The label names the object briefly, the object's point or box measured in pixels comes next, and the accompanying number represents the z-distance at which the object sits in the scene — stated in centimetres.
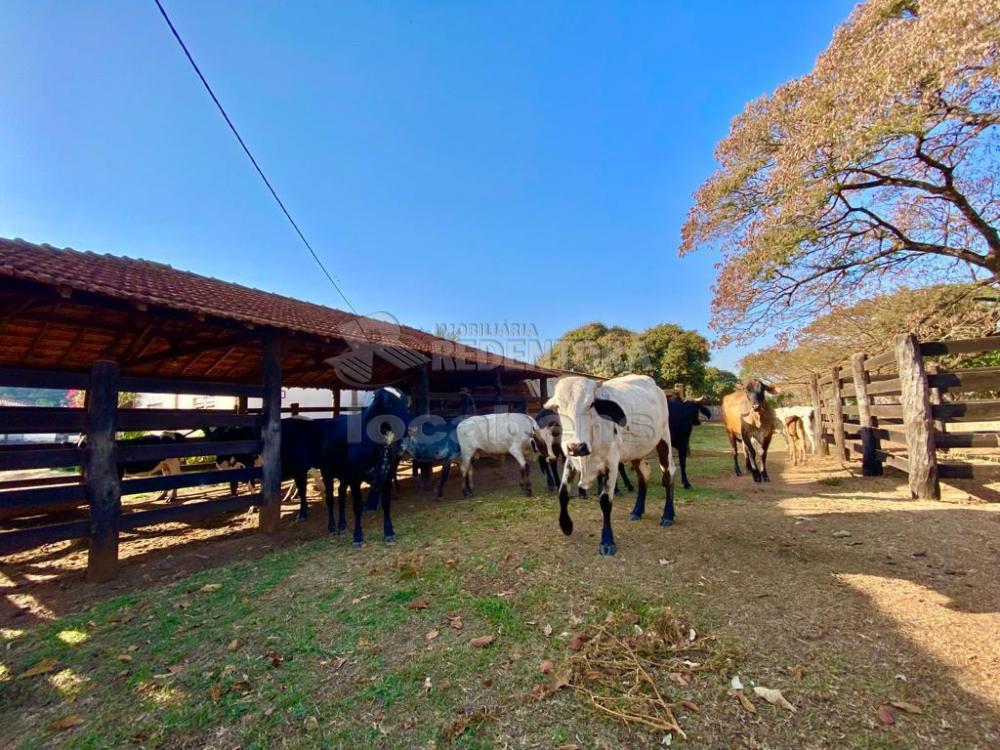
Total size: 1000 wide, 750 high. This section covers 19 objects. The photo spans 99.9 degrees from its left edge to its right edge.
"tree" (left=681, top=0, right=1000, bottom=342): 593
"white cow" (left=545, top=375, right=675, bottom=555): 410
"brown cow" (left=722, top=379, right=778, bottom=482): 767
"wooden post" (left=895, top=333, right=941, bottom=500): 546
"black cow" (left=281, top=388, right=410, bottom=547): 543
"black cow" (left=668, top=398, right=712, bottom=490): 807
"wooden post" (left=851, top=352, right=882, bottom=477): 753
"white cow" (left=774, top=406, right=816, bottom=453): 1013
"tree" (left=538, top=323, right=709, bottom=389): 2873
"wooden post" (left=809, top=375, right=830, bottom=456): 1073
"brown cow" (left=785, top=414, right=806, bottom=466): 990
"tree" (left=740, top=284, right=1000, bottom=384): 893
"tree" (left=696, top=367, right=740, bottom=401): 2984
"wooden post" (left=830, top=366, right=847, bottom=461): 922
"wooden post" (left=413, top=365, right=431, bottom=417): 921
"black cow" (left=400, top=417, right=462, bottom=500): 804
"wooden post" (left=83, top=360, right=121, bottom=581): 436
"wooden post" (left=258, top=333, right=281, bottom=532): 583
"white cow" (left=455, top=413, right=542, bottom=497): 827
